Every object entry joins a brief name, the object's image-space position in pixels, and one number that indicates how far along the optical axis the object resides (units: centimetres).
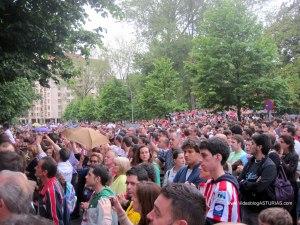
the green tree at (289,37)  3166
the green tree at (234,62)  2384
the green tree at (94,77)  6124
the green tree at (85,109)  7038
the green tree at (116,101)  4569
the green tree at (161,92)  3155
